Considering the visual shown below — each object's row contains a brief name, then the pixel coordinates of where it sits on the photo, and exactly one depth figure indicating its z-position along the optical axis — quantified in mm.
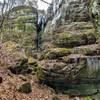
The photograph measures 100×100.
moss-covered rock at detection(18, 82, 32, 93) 4491
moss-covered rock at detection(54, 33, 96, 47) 6036
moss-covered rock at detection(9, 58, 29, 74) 5547
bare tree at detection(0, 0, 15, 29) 5951
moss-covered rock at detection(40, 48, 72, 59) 5707
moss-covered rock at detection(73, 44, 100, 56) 5582
